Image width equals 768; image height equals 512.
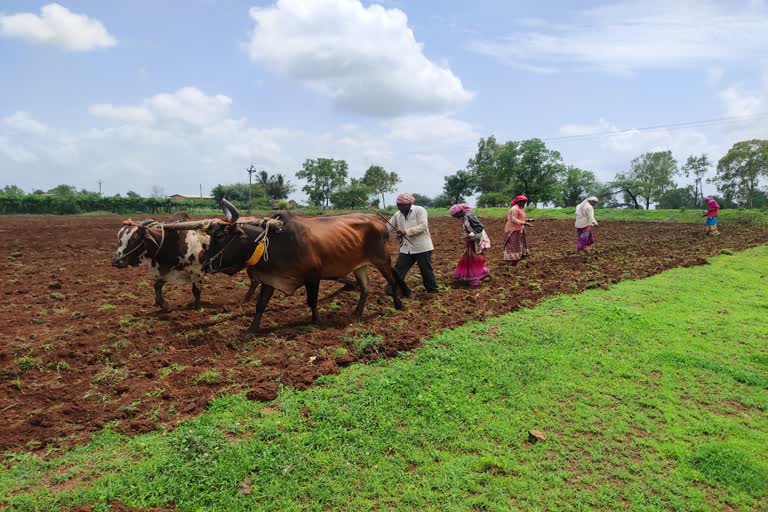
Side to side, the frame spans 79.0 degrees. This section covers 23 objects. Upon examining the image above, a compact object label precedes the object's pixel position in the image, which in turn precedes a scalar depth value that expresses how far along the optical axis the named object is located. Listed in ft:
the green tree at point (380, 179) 247.50
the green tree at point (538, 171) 202.18
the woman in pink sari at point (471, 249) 31.76
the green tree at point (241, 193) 198.78
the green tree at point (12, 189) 287.40
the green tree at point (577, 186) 236.43
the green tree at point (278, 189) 235.61
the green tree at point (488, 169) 222.28
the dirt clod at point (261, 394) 15.33
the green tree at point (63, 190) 257.48
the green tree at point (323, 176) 234.17
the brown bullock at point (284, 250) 22.12
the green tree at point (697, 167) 224.33
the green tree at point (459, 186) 240.12
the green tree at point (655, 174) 233.35
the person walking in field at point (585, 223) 44.21
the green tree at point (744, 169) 174.70
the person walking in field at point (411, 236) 28.89
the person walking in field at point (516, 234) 39.19
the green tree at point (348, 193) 209.67
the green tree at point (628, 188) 229.27
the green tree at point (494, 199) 215.31
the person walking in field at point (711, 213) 67.41
